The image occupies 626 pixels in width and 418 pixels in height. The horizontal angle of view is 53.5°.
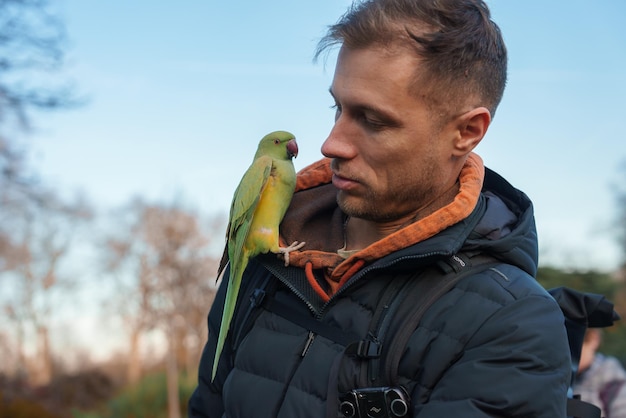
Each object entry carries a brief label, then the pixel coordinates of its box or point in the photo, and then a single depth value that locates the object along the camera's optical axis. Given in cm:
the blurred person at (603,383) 490
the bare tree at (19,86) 927
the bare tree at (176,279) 1514
